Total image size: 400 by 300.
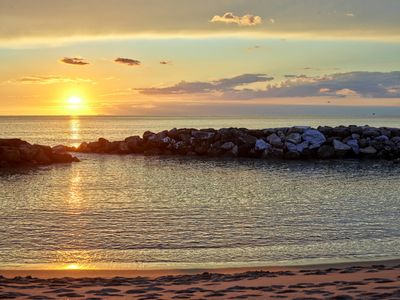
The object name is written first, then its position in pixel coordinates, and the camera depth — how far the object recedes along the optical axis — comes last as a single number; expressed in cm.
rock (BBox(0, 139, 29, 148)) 4462
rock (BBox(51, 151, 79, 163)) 4469
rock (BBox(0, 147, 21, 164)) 4181
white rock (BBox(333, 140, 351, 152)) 4606
